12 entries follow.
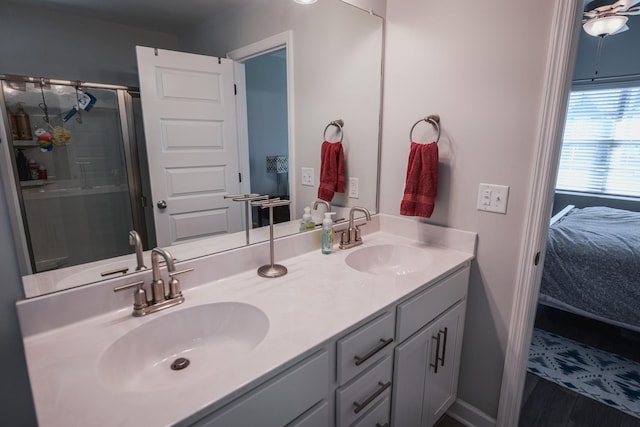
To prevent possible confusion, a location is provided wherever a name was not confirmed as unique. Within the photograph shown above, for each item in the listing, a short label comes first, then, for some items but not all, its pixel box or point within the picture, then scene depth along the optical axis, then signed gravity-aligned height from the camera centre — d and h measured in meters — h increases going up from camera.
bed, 2.17 -0.83
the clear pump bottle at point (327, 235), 1.55 -0.39
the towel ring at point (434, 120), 1.58 +0.13
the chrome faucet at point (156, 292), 1.01 -0.44
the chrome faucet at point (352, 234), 1.66 -0.42
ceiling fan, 2.35 +0.94
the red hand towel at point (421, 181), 1.57 -0.15
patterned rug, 1.82 -1.29
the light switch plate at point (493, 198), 1.44 -0.21
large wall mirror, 0.90 +0.11
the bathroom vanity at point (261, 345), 0.71 -0.49
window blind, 3.82 +0.07
